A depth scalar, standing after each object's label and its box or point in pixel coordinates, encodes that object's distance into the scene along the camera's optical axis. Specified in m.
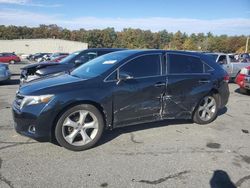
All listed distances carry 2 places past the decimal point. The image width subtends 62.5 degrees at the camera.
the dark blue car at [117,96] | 3.21
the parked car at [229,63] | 10.76
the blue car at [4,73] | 9.07
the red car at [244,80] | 7.56
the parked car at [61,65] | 6.94
